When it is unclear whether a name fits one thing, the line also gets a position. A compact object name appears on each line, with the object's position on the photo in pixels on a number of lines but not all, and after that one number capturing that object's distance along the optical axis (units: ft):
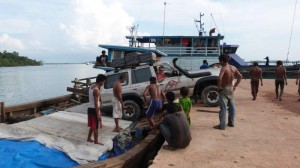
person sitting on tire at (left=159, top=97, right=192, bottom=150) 22.08
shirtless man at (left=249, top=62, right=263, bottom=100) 49.08
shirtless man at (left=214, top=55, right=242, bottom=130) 27.53
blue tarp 22.16
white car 37.78
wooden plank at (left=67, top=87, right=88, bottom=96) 53.36
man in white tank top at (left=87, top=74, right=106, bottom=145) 25.94
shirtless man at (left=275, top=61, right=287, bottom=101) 47.96
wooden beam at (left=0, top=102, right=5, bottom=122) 42.98
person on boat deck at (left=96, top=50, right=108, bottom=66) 62.08
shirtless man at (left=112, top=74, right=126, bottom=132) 31.07
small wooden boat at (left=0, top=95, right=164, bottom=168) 21.27
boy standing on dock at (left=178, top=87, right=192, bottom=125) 27.76
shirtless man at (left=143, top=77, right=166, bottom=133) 29.12
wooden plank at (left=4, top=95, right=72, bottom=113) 45.47
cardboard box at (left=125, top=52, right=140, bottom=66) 39.42
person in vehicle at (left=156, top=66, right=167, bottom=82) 38.78
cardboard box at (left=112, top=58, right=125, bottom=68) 40.16
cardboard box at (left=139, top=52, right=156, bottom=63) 39.04
